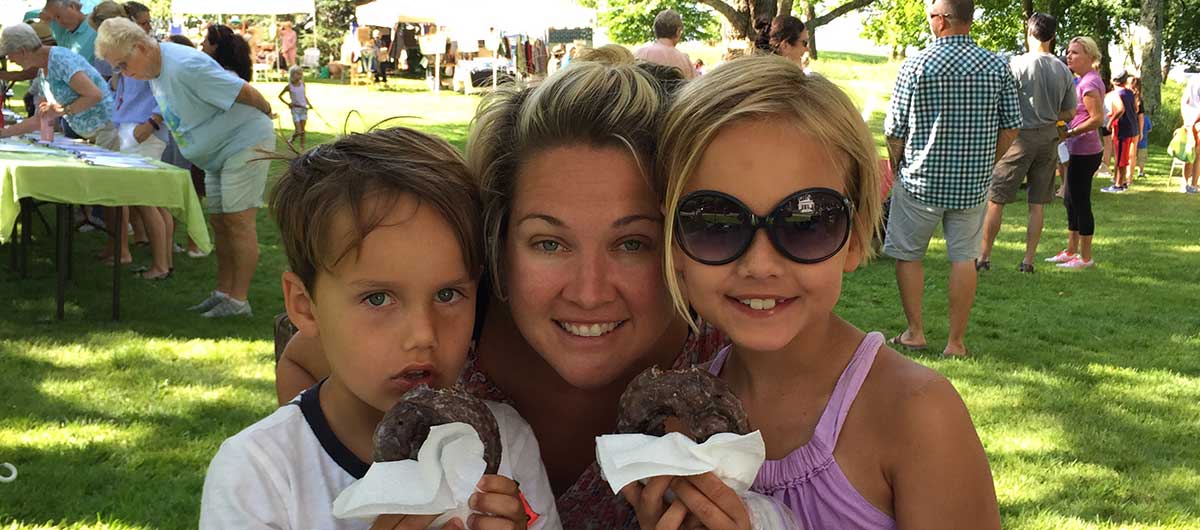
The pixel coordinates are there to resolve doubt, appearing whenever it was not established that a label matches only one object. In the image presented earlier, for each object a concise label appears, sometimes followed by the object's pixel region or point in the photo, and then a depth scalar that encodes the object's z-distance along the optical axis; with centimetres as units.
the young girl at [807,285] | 181
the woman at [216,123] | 711
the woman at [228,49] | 818
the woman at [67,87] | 847
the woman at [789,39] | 823
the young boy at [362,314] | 186
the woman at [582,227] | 197
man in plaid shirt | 680
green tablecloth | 654
